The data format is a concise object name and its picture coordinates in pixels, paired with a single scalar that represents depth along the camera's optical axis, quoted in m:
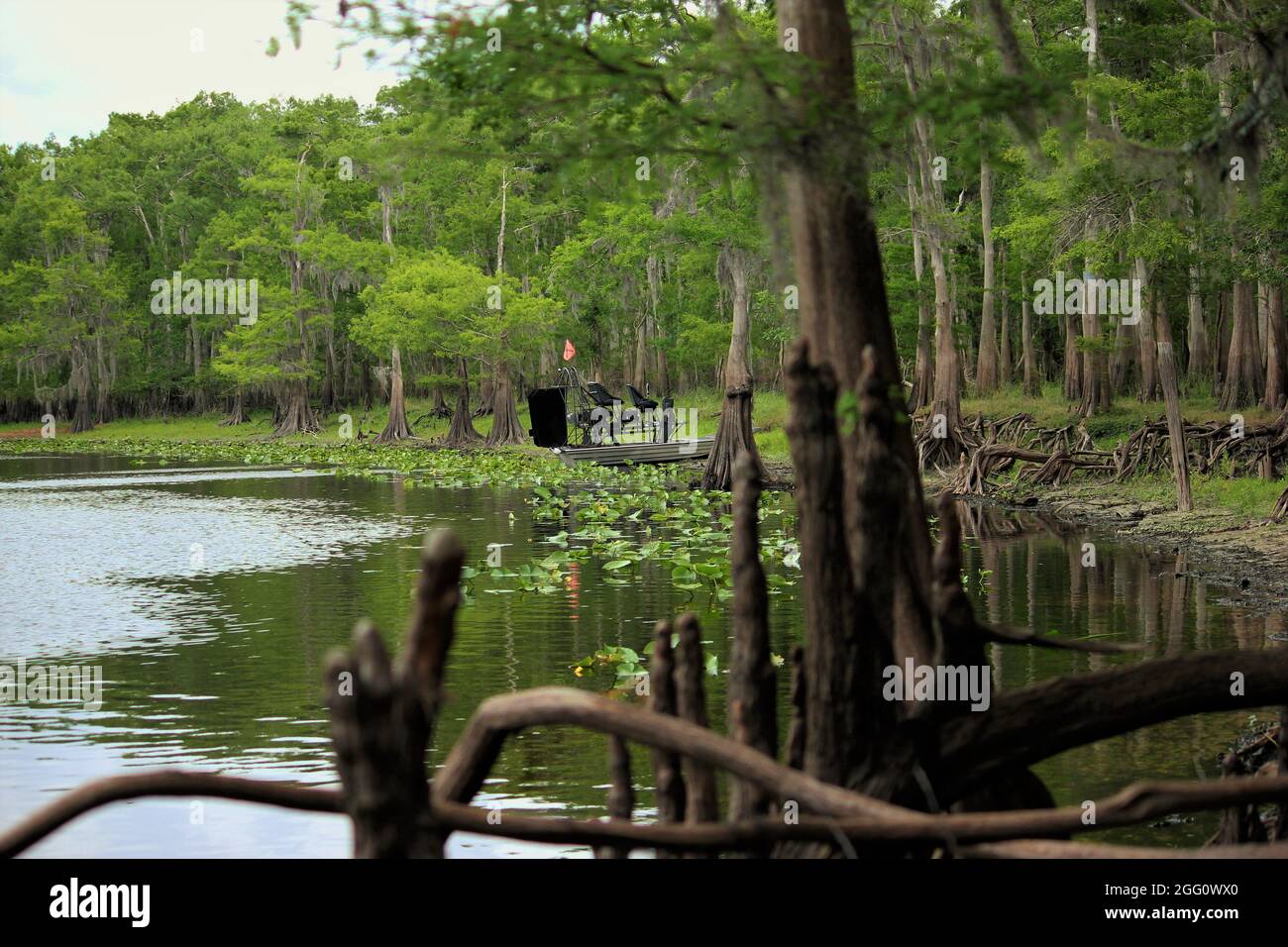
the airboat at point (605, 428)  39.59
